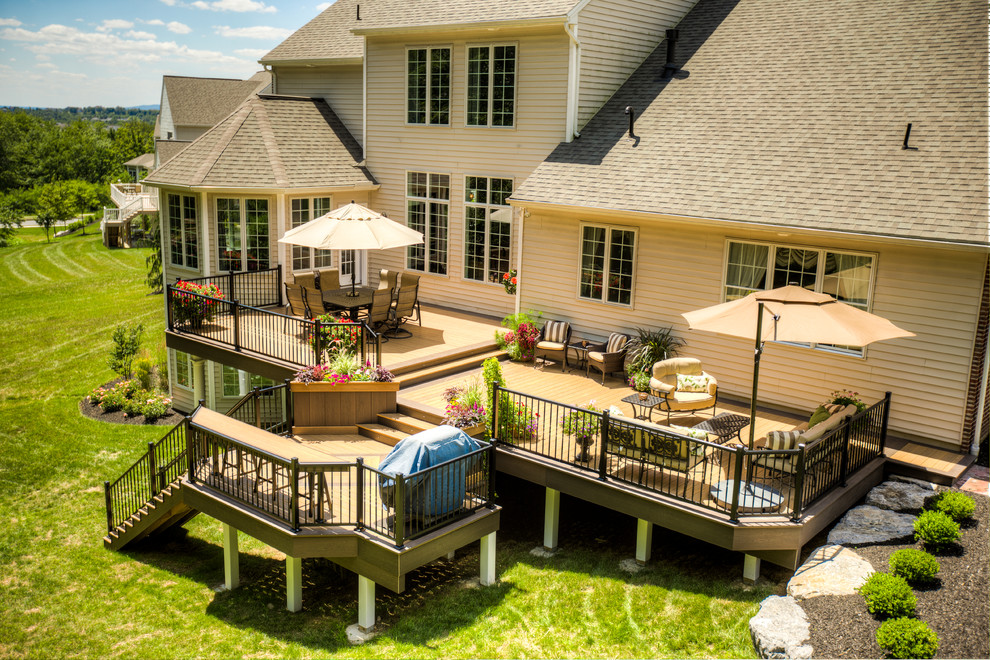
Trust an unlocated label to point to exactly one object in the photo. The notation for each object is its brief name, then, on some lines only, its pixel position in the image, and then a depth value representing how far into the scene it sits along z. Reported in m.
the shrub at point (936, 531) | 8.87
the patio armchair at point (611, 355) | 13.86
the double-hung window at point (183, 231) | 18.16
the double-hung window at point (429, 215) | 18.39
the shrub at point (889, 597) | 7.75
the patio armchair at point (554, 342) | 14.62
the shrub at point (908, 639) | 7.17
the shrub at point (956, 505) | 9.38
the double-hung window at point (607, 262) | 14.41
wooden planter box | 12.17
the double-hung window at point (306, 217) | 18.25
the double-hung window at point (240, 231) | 17.70
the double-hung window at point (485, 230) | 17.33
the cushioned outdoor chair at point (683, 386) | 11.56
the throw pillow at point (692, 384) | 11.77
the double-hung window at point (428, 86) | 17.89
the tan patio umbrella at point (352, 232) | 13.86
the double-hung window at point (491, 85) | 16.78
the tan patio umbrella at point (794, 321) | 9.20
